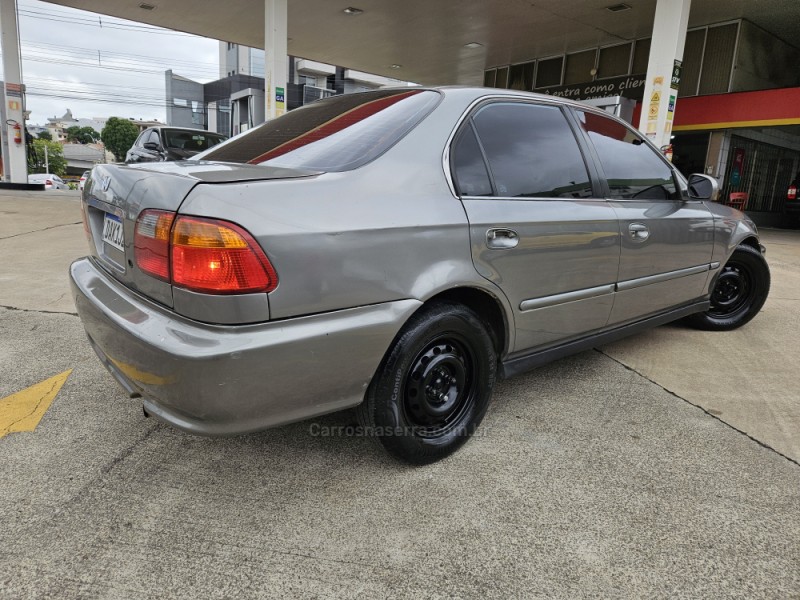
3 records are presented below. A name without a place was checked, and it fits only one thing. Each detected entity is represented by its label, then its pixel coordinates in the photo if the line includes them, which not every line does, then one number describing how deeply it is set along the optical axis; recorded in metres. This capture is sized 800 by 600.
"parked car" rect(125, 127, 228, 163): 9.12
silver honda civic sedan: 1.66
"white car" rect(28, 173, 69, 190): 31.11
